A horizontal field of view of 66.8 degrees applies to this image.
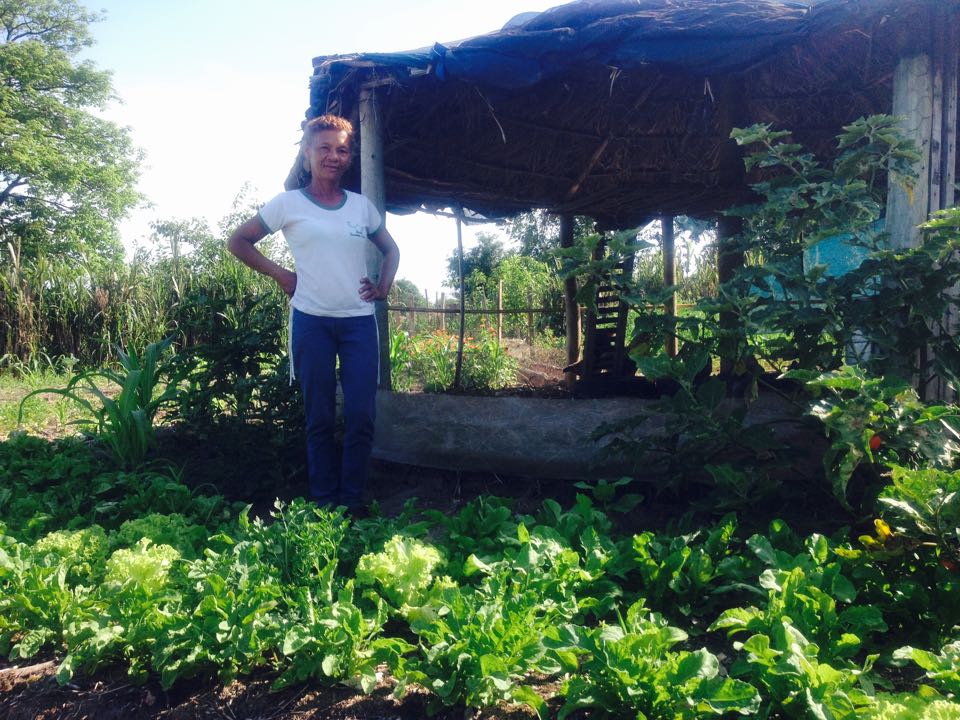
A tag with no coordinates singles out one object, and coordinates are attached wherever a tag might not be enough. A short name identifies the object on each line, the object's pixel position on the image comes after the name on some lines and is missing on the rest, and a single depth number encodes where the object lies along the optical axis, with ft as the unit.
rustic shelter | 11.07
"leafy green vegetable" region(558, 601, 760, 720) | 5.32
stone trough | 12.68
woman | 10.88
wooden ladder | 19.30
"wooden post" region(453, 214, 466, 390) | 17.30
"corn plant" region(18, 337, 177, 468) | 13.42
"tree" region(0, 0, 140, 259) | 75.25
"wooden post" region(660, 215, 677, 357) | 22.49
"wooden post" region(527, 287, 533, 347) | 28.18
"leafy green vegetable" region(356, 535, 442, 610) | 7.52
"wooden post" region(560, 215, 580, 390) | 21.86
